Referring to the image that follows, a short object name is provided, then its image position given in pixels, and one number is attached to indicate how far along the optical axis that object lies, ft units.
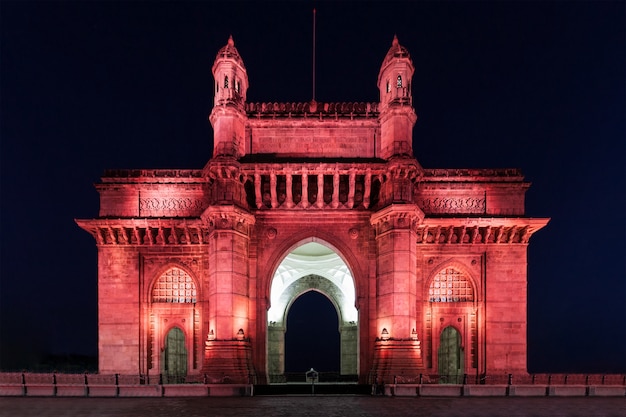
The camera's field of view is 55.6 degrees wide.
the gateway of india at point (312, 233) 108.68
